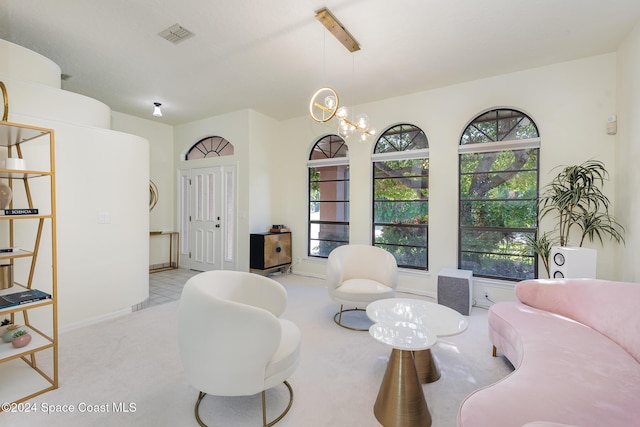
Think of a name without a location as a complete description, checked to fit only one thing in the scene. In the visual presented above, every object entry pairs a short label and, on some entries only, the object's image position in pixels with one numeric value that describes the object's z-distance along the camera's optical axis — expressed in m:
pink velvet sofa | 1.24
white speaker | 2.78
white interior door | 5.41
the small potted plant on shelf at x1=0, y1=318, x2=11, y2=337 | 2.36
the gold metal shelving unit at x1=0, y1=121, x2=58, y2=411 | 2.02
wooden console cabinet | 4.96
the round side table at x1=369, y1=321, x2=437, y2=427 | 1.72
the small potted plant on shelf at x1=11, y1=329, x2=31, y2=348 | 2.02
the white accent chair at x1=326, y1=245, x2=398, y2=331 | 3.05
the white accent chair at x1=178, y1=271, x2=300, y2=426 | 1.59
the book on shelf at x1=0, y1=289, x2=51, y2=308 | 1.94
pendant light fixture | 2.45
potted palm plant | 3.07
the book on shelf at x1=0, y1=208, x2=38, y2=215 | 2.02
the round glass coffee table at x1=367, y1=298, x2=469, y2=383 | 2.01
